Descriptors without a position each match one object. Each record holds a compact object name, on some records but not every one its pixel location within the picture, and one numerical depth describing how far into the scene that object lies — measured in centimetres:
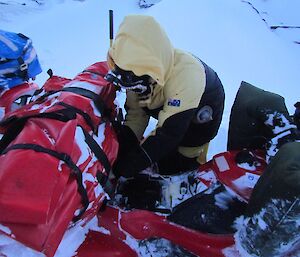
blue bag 199
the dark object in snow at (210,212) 166
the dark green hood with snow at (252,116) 185
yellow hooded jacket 163
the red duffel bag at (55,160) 113
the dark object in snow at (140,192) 188
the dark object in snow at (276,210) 129
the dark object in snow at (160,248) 166
